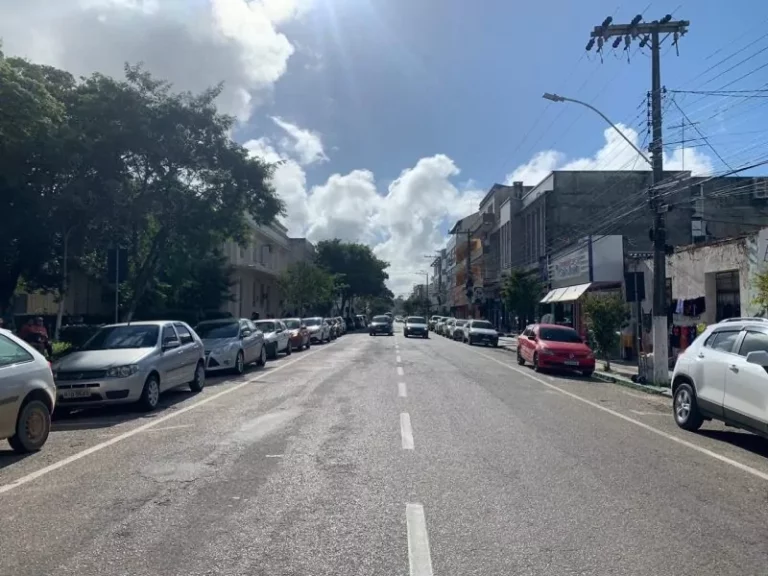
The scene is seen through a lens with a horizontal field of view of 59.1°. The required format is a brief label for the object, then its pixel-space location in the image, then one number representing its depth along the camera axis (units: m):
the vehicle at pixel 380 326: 52.09
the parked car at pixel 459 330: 45.88
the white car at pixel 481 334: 39.94
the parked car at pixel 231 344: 18.33
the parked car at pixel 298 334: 30.92
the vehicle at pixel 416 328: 50.44
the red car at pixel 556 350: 21.03
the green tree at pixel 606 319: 21.84
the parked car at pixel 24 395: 8.04
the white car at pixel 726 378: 8.87
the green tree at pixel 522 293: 39.00
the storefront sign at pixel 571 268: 31.40
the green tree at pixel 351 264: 77.88
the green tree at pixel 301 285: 48.03
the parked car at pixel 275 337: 25.61
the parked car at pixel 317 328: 38.25
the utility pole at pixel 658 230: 18.23
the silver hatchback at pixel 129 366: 11.41
